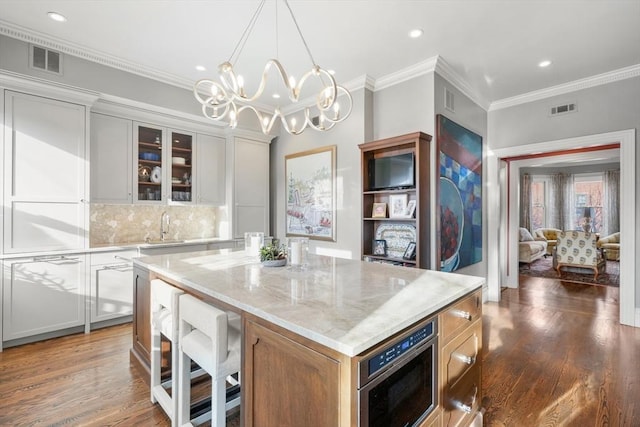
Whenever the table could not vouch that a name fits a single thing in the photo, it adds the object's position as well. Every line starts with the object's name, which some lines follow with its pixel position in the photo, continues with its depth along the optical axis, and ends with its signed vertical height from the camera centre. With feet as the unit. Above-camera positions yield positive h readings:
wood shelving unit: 10.94 +0.32
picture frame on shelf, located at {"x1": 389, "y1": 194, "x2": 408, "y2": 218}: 11.99 +0.38
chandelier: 6.56 +2.83
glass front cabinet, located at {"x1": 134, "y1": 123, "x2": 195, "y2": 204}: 12.86 +2.24
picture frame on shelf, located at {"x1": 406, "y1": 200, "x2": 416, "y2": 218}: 11.57 +0.24
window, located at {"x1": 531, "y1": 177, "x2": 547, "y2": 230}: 32.24 +1.22
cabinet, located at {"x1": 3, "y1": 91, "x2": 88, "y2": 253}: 9.46 +1.32
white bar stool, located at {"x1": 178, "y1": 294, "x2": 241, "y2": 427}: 4.83 -2.24
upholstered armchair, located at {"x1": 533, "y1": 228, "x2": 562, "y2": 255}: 28.84 -1.99
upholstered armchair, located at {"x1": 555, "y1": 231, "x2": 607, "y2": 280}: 19.30 -2.44
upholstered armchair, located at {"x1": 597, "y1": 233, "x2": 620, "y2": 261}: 24.53 -2.63
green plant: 7.23 -0.90
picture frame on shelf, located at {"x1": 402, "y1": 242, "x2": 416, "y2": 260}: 11.38 -1.39
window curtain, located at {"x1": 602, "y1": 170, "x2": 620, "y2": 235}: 28.45 +1.17
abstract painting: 11.59 +0.81
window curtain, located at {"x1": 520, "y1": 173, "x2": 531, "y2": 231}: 32.04 +1.52
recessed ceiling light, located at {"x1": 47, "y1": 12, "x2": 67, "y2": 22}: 8.70 +5.73
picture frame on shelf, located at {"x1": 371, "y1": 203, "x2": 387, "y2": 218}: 12.32 +0.19
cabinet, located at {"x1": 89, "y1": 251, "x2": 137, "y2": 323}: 10.93 -2.60
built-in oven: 3.31 -2.06
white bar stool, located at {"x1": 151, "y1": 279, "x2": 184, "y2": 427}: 5.82 -2.43
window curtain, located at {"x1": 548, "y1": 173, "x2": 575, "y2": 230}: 31.12 +1.39
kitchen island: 3.27 -1.36
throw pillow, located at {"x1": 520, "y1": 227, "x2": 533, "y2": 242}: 26.48 -1.88
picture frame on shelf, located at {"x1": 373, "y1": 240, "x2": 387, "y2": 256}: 12.39 -1.33
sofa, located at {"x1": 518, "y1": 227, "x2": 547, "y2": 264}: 23.40 -2.64
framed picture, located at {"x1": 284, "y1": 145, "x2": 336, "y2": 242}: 13.88 +1.05
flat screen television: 11.39 +1.66
